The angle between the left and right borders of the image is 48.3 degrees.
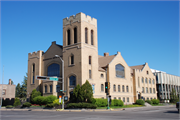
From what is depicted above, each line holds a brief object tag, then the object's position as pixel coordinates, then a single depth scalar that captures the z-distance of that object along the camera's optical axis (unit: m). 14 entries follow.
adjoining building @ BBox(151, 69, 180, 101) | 69.44
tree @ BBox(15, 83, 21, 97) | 98.66
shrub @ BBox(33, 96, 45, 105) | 44.59
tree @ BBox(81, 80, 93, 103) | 39.16
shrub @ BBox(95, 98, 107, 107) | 39.66
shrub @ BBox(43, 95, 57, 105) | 42.91
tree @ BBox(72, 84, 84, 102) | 39.27
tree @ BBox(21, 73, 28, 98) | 90.53
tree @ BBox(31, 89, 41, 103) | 48.01
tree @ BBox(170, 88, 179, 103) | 68.83
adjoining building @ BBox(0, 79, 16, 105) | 64.24
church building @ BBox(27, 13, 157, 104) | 42.94
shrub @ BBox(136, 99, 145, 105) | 50.68
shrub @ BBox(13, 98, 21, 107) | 46.59
